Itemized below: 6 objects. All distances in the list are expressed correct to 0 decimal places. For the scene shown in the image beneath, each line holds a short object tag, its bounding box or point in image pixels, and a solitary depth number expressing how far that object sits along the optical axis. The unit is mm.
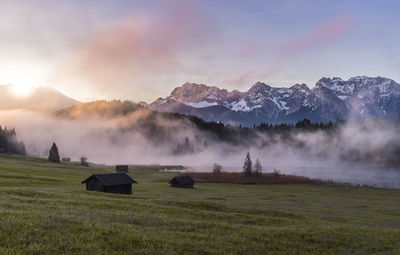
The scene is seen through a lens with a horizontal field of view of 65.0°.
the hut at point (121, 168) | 160125
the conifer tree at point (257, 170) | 162512
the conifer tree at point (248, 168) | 159750
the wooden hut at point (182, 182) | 109719
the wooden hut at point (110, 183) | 75812
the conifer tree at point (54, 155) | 190625
